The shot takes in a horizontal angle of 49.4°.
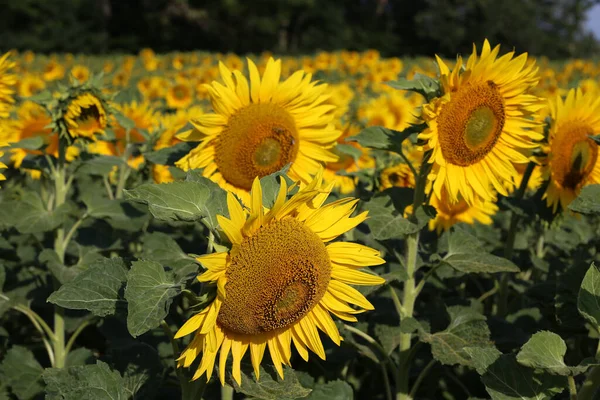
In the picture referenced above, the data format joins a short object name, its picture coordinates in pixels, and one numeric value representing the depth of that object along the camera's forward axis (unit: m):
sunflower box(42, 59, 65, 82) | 8.74
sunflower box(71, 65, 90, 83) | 8.15
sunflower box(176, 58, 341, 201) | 2.19
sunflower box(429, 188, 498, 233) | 2.70
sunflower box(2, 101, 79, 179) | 2.85
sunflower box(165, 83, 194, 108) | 5.73
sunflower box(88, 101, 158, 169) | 3.22
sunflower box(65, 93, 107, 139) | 2.30
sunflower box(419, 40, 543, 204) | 1.86
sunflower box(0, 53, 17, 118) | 2.23
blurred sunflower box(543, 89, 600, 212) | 2.27
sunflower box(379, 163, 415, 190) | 2.56
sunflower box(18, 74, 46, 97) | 5.34
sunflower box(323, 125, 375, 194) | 2.89
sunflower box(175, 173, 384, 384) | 1.35
